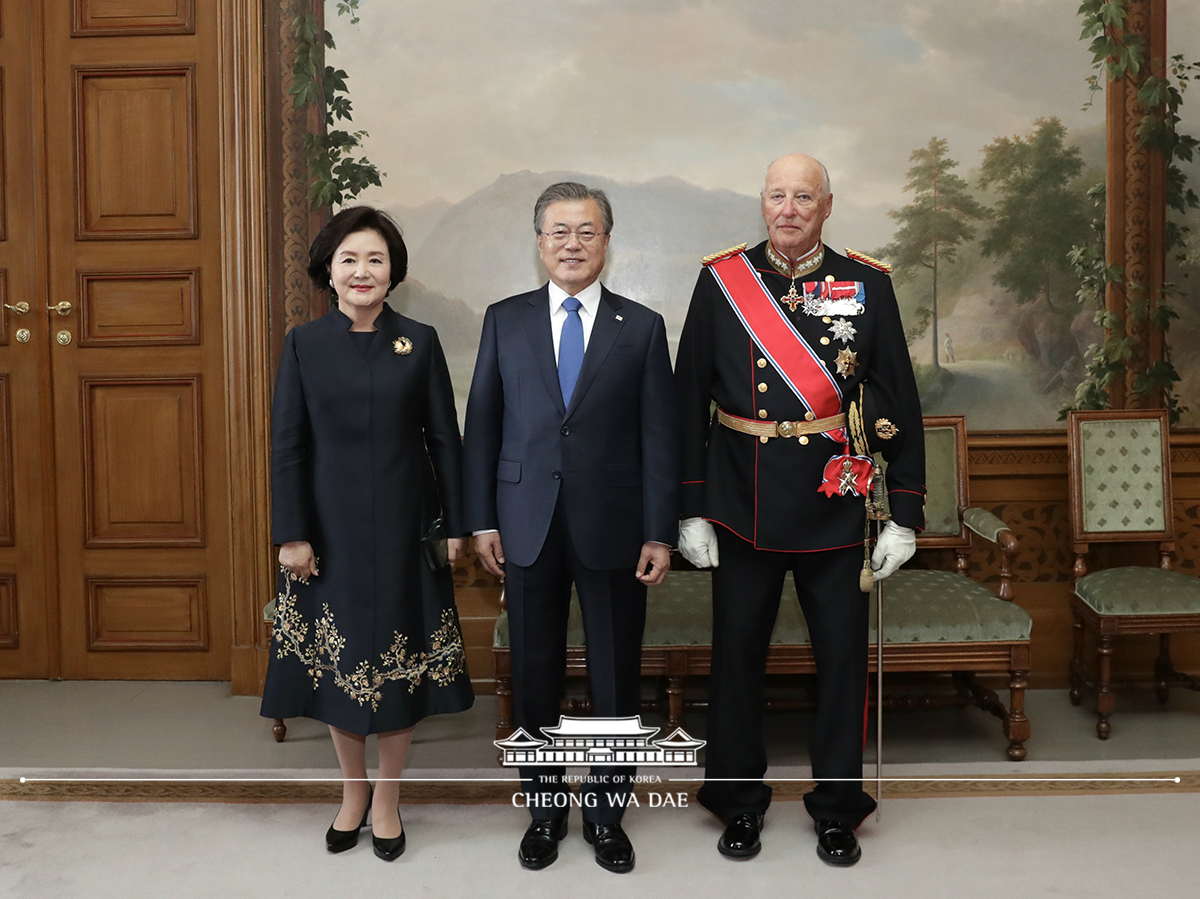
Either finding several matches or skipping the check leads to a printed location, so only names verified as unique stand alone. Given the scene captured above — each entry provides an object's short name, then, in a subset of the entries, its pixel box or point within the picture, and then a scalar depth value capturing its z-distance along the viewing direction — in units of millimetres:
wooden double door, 3752
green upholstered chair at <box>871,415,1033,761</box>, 3014
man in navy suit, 2240
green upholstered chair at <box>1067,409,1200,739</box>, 3525
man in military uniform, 2307
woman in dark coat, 2285
